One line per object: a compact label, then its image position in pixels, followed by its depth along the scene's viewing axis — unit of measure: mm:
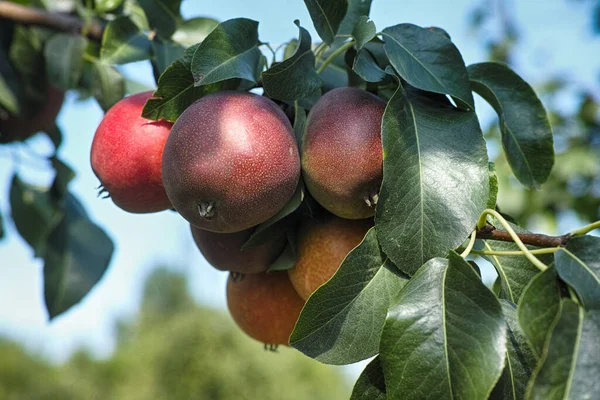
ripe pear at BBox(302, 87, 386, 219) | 708
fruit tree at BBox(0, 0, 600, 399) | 588
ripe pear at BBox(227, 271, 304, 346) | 903
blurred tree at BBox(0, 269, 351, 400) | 9281
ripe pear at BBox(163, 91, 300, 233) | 685
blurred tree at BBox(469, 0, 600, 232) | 2766
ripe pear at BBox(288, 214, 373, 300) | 775
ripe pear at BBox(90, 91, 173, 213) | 808
